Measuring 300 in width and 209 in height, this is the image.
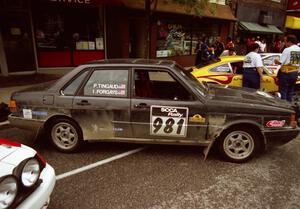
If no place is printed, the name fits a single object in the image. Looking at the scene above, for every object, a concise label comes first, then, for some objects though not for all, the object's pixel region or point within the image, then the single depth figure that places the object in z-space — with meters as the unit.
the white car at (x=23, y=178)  2.09
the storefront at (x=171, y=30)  12.63
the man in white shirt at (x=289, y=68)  6.08
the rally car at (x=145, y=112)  3.89
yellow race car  6.96
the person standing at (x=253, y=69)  5.91
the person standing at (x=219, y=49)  11.88
